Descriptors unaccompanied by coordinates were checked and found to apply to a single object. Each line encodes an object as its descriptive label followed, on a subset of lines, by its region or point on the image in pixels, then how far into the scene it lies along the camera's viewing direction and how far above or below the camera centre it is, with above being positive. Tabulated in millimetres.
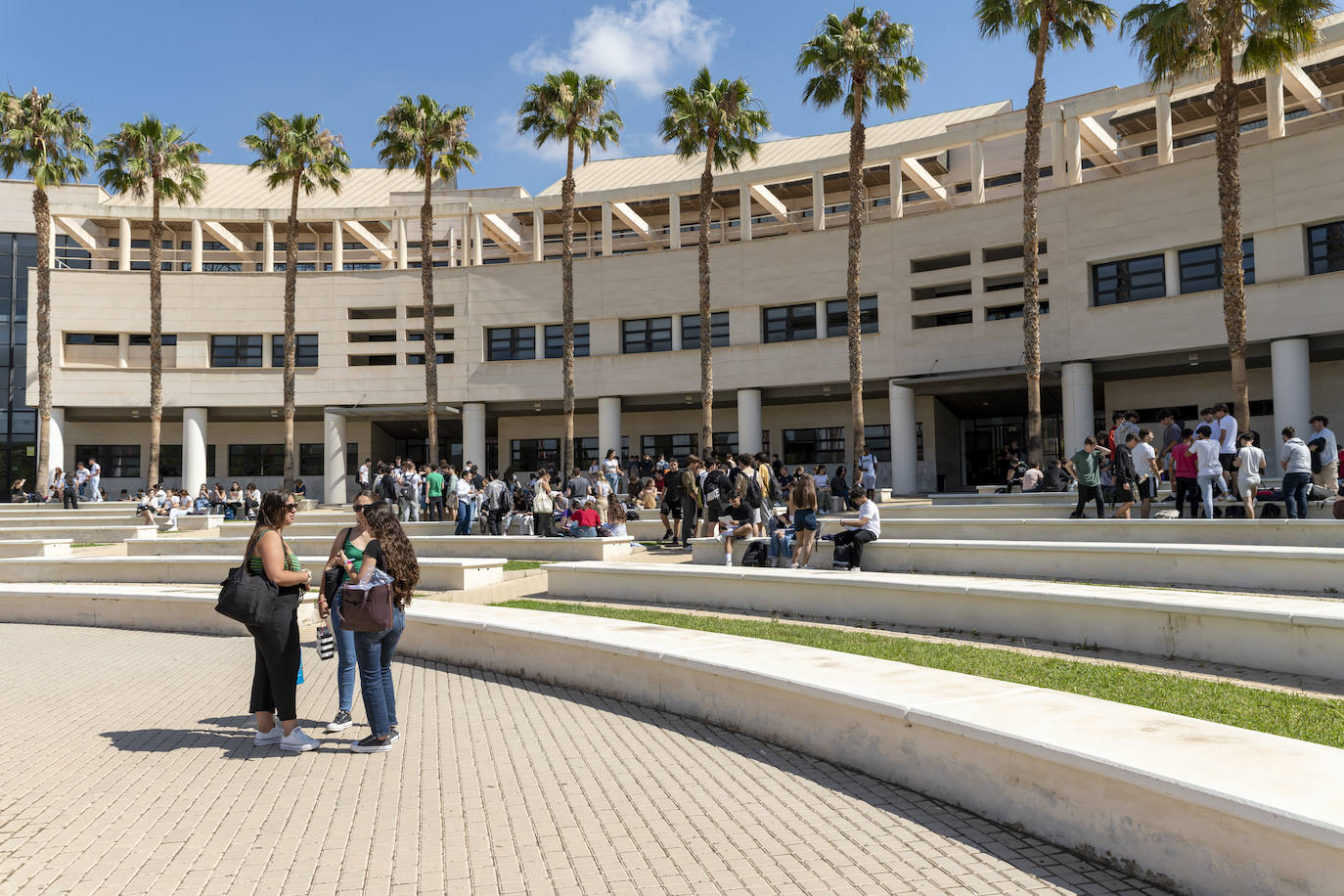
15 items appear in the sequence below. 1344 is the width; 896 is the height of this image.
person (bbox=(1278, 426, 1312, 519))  12984 -95
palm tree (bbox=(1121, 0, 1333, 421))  19188 +9006
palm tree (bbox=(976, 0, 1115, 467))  24406 +10432
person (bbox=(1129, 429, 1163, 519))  15008 -45
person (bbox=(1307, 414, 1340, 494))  14086 +94
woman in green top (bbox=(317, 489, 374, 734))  6797 -902
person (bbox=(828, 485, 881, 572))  13039 -770
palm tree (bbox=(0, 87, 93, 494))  33812 +12374
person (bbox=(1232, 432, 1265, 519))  13281 -52
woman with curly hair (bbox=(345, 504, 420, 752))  6484 -1074
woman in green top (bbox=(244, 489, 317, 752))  6617 -1092
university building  26547 +6090
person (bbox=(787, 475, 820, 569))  13578 -575
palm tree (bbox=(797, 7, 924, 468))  27188 +11902
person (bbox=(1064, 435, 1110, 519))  15234 -10
